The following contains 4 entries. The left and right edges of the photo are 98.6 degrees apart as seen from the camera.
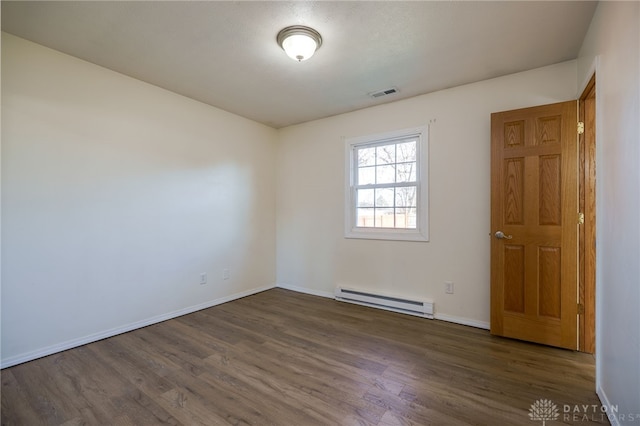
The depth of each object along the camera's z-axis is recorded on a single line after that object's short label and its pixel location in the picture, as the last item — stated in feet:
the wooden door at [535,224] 7.83
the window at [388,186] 10.89
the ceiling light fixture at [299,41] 6.94
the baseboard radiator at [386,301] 10.37
